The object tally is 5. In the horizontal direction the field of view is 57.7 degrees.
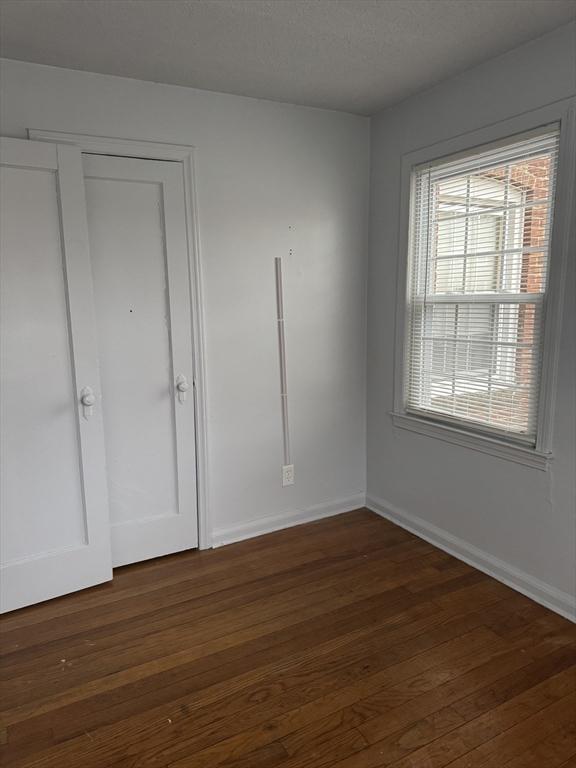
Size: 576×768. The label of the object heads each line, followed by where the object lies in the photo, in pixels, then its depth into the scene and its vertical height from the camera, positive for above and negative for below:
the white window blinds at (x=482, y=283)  2.39 +0.07
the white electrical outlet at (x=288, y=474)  3.28 -1.09
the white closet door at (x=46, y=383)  2.32 -0.37
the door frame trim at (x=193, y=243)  2.49 +0.30
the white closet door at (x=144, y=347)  2.60 -0.24
